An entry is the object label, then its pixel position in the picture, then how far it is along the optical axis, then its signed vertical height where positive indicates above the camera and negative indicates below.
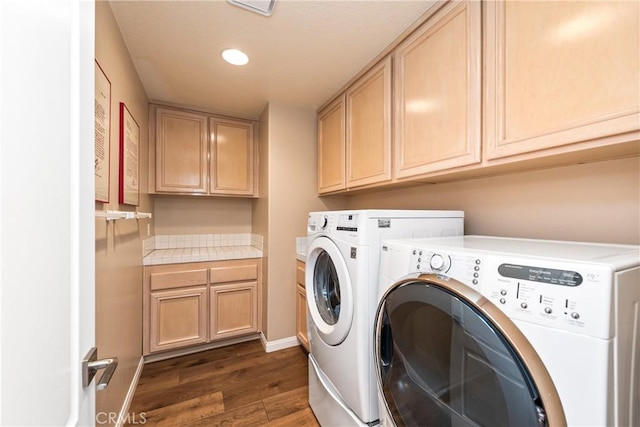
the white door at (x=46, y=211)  0.34 +0.00
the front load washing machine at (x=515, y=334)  0.50 -0.29
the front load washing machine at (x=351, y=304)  1.11 -0.43
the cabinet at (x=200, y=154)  2.31 +0.56
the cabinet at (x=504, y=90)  0.75 +0.48
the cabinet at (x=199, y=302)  2.06 -0.79
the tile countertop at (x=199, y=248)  2.16 -0.38
